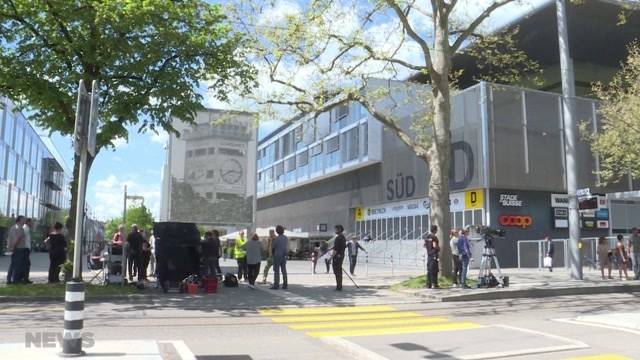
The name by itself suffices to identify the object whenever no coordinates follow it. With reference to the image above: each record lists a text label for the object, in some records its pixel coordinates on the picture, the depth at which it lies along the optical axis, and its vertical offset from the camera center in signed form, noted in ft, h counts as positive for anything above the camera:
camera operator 54.12 -0.48
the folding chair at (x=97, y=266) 60.96 -1.93
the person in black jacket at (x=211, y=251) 54.93 -0.20
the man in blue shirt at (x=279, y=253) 53.83 -0.32
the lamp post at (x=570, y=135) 64.44 +12.49
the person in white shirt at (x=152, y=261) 68.48 -1.48
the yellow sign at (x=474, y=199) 106.52 +9.42
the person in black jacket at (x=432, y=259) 52.60 -0.75
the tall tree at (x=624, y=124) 82.48 +18.53
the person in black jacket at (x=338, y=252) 52.42 -0.19
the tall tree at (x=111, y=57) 46.91 +15.92
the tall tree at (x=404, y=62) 57.57 +19.64
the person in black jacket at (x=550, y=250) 88.89 +0.22
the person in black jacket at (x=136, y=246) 55.31 +0.22
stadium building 106.11 +18.42
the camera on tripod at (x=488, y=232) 55.88 +1.79
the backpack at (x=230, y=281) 56.08 -3.01
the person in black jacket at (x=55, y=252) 53.01 -0.38
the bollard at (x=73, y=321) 22.90 -2.83
